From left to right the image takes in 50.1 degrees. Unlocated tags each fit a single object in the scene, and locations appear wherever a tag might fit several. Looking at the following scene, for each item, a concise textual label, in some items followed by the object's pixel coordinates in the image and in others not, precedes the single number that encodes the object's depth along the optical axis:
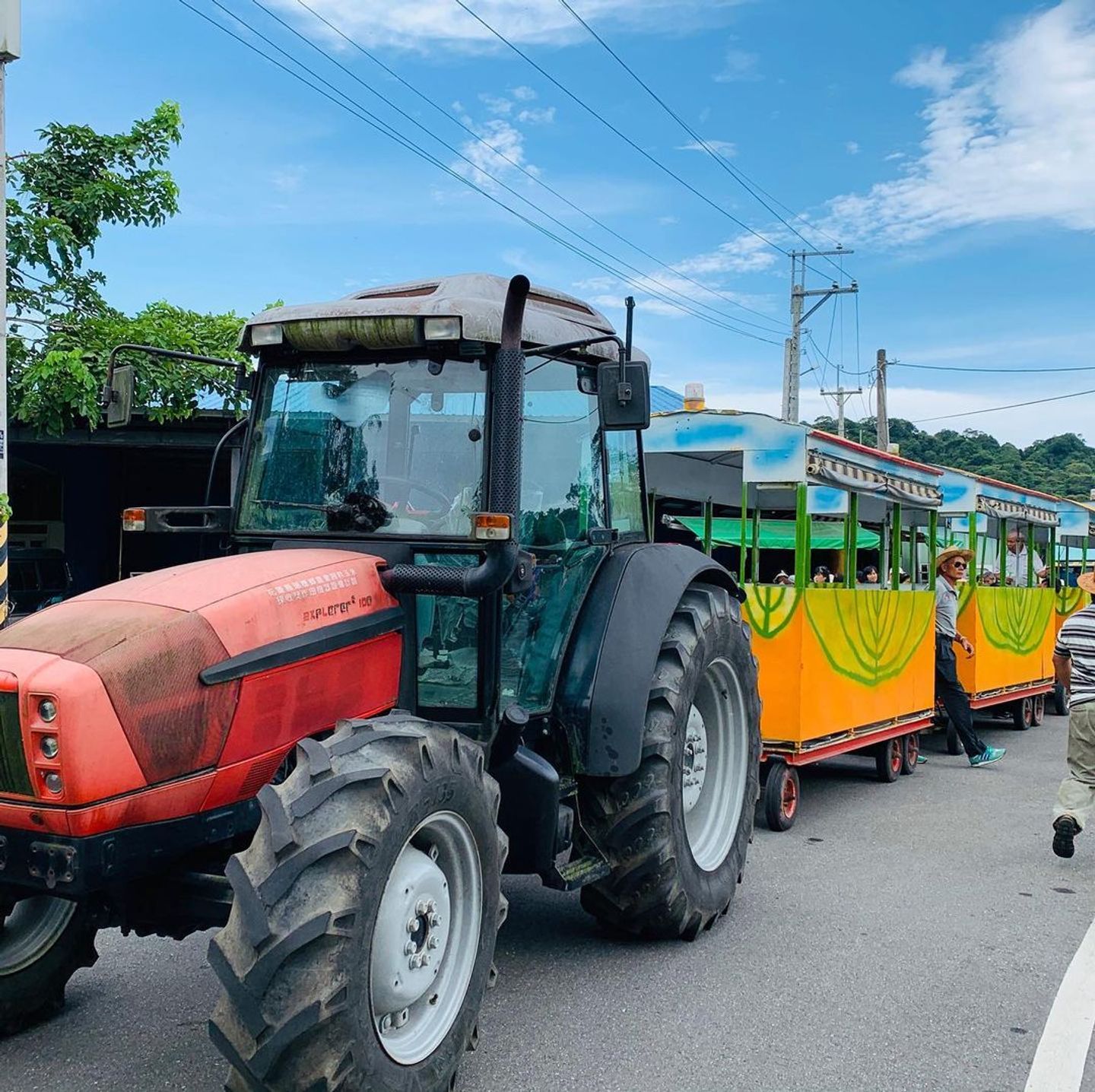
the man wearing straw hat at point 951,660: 10.22
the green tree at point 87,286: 9.07
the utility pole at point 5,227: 7.65
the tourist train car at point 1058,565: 15.07
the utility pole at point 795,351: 33.50
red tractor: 3.01
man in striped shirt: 6.69
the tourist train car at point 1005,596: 11.35
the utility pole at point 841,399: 47.95
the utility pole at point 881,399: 39.17
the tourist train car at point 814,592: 7.55
